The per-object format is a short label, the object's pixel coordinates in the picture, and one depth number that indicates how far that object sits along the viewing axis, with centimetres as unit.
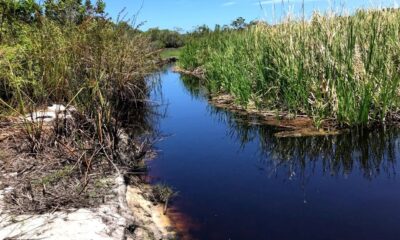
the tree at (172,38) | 5191
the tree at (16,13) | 922
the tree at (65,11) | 1069
